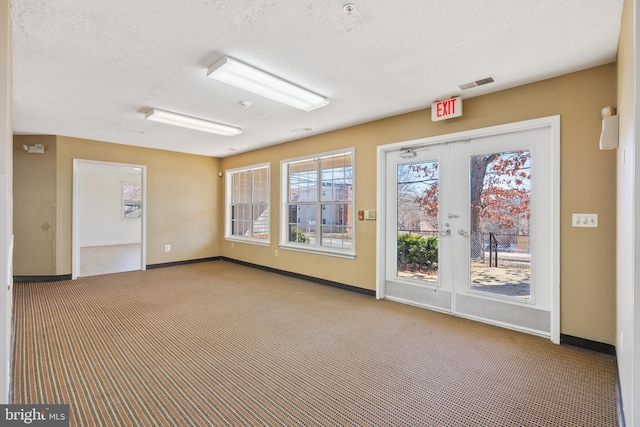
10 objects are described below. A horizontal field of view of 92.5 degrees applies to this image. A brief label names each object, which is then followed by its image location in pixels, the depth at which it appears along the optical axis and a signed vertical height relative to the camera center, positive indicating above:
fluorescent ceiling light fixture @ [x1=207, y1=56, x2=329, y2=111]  2.62 +1.24
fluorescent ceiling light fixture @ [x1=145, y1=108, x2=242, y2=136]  3.97 +1.27
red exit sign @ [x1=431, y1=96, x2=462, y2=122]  3.43 +1.20
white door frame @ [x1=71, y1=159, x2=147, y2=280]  5.46 -0.08
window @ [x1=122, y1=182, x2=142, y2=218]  10.77 +0.43
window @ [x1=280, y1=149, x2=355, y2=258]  4.87 +0.17
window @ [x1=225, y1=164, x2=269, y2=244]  6.43 +0.19
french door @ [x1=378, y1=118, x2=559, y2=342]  3.02 -0.12
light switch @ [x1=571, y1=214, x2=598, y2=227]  2.69 -0.05
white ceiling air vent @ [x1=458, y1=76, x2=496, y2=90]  3.00 +1.32
